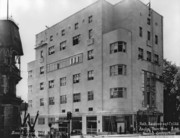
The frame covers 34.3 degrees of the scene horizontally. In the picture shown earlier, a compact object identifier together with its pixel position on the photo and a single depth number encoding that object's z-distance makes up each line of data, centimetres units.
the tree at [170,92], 5638
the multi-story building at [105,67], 4453
